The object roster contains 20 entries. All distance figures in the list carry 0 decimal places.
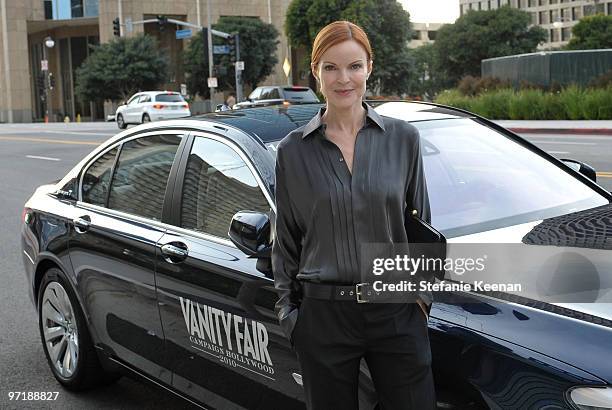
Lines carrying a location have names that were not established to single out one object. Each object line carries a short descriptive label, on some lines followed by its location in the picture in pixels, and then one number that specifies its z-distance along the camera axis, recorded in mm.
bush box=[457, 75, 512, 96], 34406
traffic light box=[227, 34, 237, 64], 43644
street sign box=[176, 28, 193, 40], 54094
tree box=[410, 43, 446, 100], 99000
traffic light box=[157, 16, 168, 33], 47481
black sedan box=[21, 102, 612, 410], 2381
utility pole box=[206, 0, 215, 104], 45562
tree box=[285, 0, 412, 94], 62938
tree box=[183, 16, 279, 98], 70188
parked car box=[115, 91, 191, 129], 36719
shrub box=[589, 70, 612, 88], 30062
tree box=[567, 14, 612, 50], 70750
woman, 2320
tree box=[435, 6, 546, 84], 77438
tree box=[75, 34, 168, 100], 64500
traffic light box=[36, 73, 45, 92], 71619
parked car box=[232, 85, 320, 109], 30562
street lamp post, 68031
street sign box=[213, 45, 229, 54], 44794
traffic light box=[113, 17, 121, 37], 50156
